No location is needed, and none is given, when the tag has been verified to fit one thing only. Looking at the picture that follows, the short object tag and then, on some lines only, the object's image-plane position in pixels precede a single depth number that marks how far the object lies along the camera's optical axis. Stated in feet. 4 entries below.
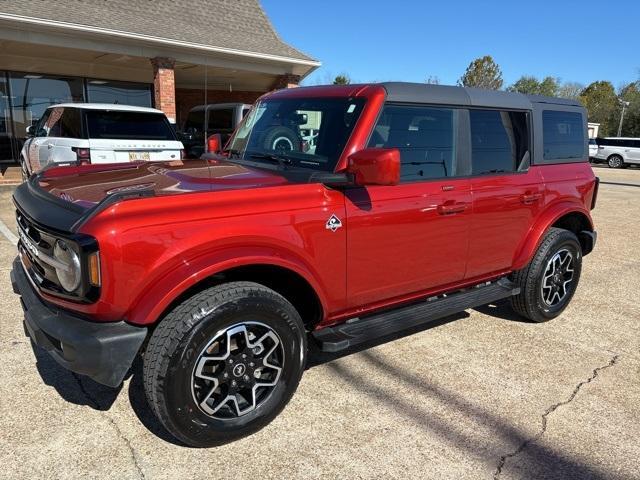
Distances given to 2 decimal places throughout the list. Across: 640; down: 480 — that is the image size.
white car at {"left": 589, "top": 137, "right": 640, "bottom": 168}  96.32
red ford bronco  7.95
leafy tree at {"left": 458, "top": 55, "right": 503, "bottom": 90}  163.32
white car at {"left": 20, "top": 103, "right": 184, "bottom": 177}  26.05
